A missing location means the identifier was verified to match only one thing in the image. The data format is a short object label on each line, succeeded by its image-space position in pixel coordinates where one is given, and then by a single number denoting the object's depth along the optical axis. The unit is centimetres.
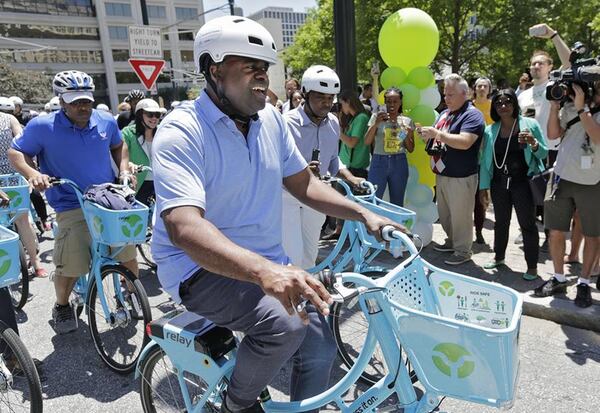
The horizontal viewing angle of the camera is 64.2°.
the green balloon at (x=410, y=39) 591
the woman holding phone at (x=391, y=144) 570
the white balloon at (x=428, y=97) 600
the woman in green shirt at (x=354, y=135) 631
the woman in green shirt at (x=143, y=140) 589
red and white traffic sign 900
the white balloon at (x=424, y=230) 596
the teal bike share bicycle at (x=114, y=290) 335
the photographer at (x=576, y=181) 386
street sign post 890
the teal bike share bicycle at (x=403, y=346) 157
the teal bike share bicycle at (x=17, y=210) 450
